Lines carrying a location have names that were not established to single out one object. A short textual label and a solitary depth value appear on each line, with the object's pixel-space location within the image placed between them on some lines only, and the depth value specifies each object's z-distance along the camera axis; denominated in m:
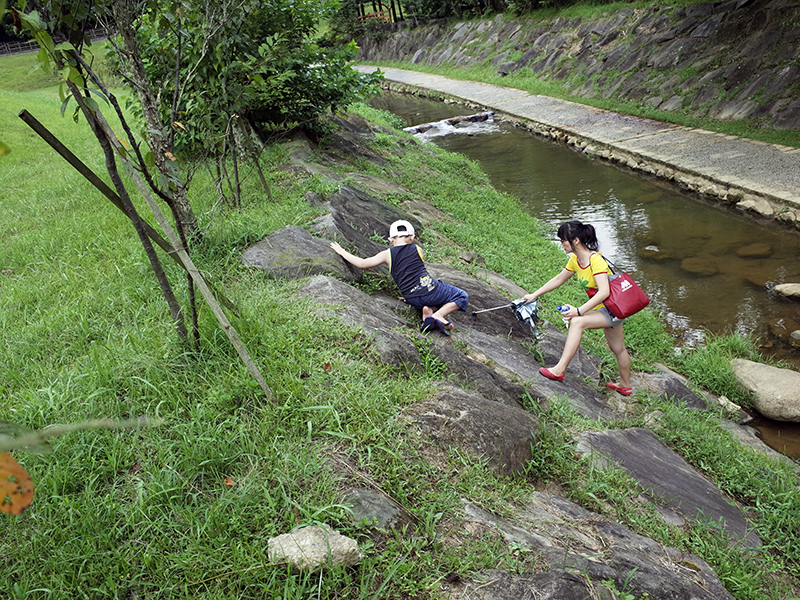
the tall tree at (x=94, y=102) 1.99
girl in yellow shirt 4.32
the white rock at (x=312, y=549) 1.89
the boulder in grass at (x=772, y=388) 4.71
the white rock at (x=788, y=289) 6.38
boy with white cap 4.21
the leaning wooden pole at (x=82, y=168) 2.03
